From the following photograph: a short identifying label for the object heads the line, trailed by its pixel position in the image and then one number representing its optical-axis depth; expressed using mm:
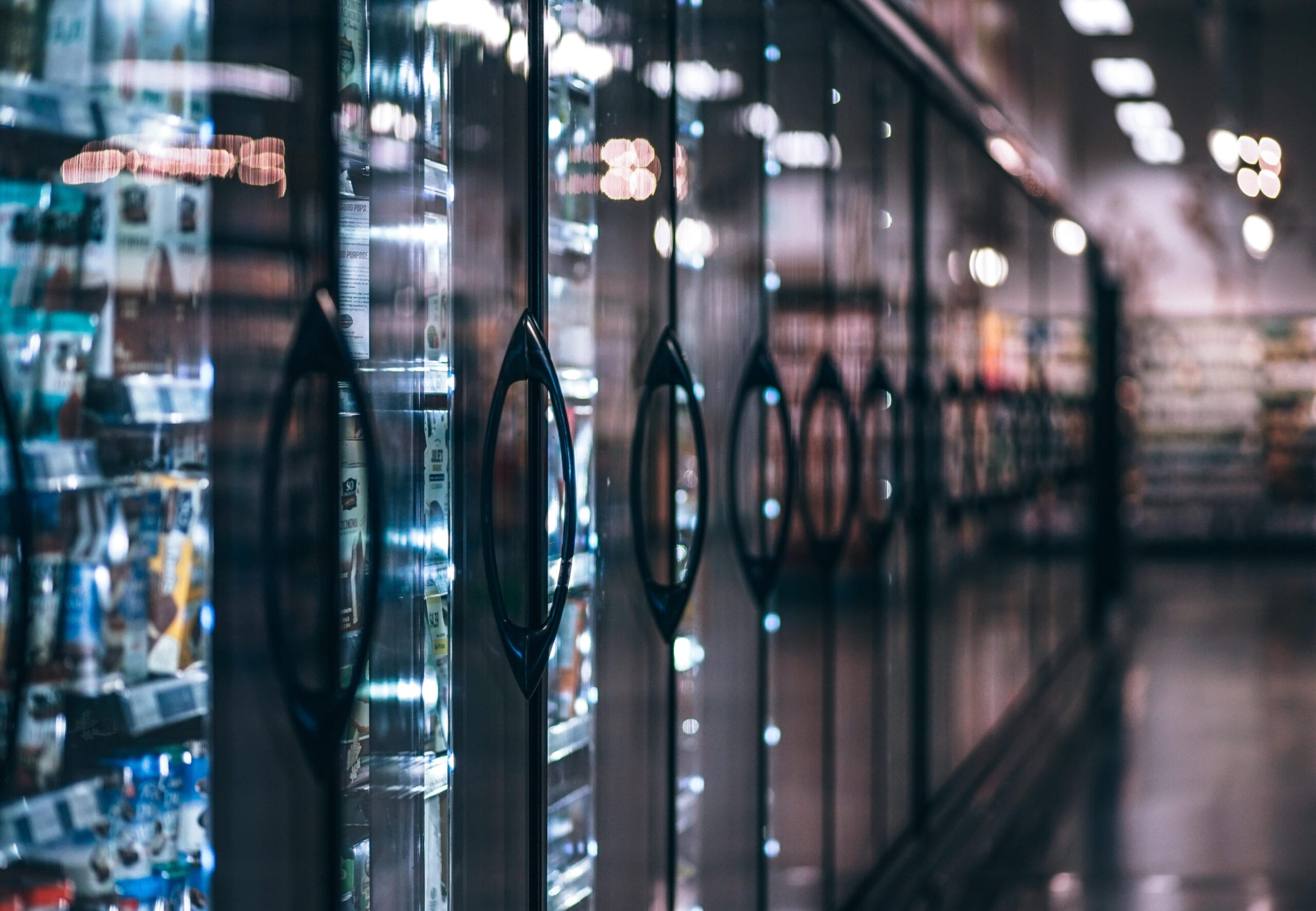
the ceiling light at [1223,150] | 13281
